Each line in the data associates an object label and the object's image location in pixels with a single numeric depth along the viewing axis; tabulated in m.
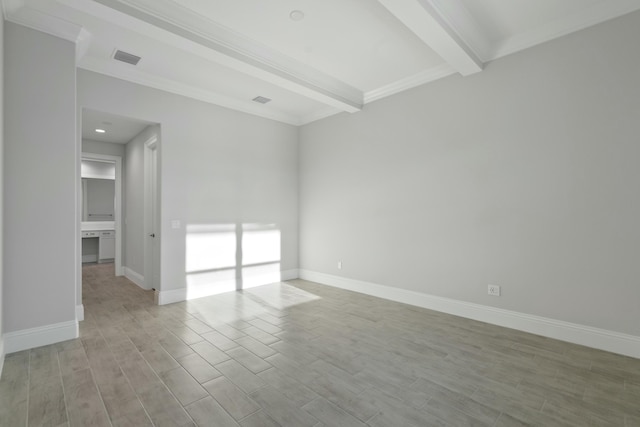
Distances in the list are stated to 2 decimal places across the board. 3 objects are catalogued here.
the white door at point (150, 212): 5.04
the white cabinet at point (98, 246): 8.05
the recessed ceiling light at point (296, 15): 2.93
